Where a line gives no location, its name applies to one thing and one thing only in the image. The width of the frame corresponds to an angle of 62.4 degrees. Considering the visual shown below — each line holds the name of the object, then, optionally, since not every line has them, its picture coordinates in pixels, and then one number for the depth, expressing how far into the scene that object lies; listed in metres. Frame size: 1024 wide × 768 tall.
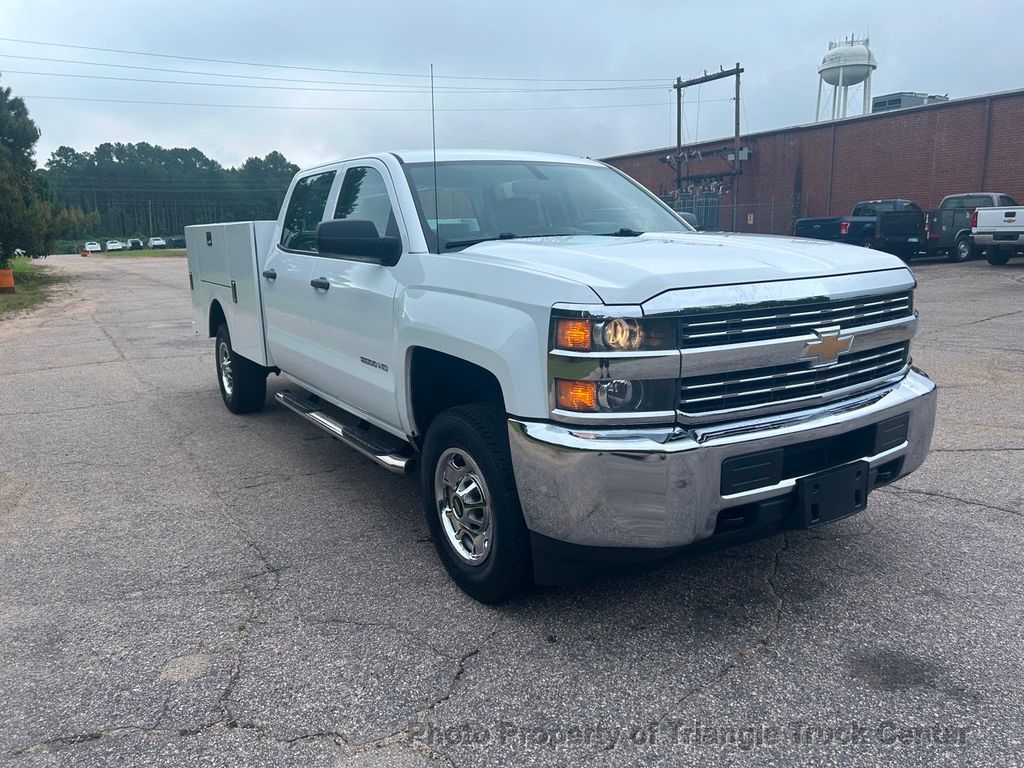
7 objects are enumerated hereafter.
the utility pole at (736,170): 35.56
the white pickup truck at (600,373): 2.92
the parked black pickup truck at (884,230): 23.05
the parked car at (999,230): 20.83
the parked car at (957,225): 23.50
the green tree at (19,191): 23.70
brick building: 28.11
